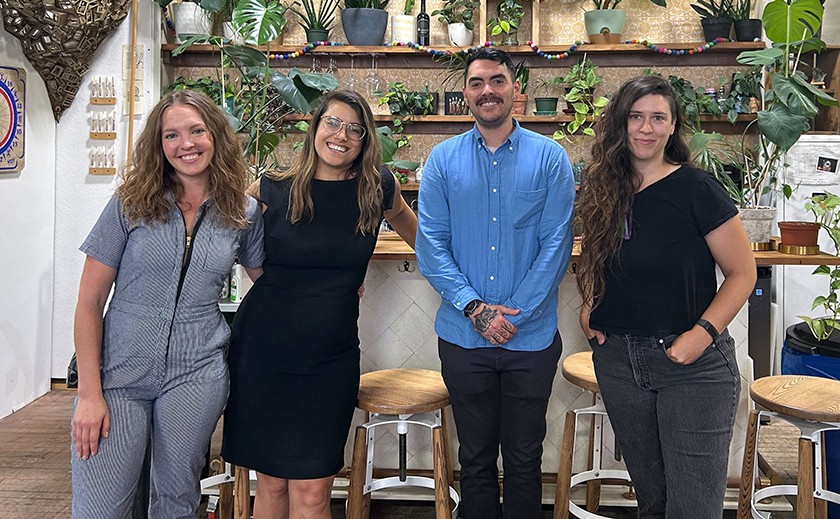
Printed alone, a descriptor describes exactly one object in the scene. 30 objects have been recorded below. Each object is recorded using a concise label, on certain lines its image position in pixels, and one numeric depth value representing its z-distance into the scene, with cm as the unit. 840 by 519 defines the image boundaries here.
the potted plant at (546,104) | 494
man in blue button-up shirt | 215
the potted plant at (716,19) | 489
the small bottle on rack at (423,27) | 502
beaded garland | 488
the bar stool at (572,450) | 250
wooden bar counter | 268
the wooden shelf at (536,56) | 494
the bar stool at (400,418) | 230
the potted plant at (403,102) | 500
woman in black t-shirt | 181
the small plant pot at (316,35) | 502
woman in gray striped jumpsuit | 181
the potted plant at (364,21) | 495
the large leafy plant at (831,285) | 318
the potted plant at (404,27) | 502
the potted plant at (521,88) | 494
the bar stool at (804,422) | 227
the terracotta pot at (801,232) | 275
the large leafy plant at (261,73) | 354
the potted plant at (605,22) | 490
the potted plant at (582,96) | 482
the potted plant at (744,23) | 483
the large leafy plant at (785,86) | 302
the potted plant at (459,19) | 492
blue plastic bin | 334
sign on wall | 395
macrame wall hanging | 394
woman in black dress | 210
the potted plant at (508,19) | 483
